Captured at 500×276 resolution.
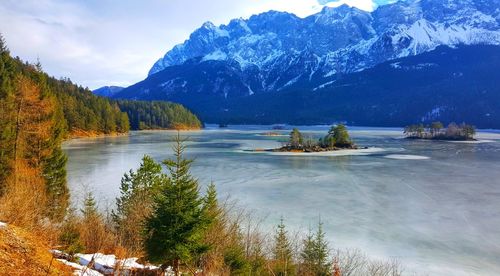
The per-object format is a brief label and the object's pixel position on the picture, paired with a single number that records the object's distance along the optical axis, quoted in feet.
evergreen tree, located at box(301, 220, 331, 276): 44.43
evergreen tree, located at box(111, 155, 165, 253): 47.51
